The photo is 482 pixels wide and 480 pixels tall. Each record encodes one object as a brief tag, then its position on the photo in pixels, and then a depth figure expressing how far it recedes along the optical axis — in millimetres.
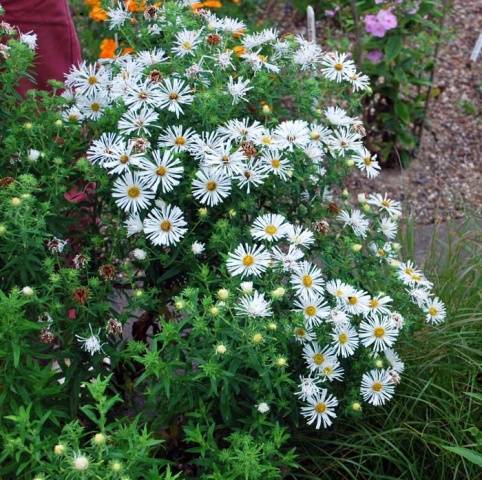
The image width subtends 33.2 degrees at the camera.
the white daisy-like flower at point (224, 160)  1924
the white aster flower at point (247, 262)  1875
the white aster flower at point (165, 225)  1945
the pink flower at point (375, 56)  4168
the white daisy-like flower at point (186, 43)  2133
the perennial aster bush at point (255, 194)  1929
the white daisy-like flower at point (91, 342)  1936
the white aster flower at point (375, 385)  2086
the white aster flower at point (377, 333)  2053
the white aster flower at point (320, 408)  2000
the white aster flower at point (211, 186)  1946
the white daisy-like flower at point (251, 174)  1969
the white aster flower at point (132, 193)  1958
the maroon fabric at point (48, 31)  2729
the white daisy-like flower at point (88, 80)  2182
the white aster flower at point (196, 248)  1983
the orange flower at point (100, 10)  2322
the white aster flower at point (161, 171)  1929
